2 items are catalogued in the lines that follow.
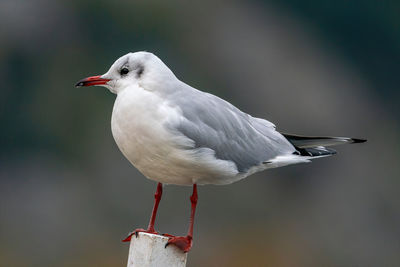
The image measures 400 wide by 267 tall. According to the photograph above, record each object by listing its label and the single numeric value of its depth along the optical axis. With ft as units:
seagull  17.67
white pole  16.24
